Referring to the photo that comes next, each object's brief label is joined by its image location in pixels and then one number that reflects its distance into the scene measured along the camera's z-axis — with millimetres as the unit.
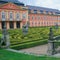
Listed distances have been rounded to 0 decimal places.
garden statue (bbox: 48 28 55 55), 6828
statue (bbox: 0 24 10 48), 7721
